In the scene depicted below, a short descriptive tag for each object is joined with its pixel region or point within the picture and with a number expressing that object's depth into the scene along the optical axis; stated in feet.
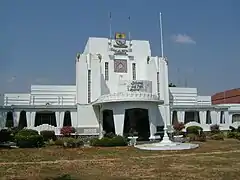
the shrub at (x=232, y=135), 124.16
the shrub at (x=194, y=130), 138.37
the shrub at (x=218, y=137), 115.30
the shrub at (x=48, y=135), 108.74
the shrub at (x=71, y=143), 88.84
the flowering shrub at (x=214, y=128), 150.78
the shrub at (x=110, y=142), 89.86
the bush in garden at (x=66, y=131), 133.80
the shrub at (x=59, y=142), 93.86
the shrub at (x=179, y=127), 144.03
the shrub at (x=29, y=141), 86.84
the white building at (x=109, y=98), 129.70
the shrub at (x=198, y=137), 108.78
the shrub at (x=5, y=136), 98.27
